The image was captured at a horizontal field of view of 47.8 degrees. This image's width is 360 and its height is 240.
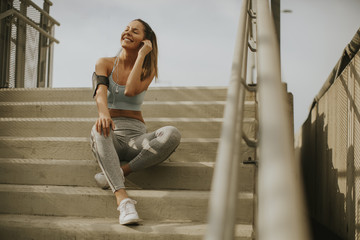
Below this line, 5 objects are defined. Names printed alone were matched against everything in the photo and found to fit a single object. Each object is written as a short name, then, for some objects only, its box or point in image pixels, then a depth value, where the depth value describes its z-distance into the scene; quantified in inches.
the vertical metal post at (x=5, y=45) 178.7
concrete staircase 85.6
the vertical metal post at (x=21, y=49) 191.0
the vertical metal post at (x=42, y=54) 214.8
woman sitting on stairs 89.1
